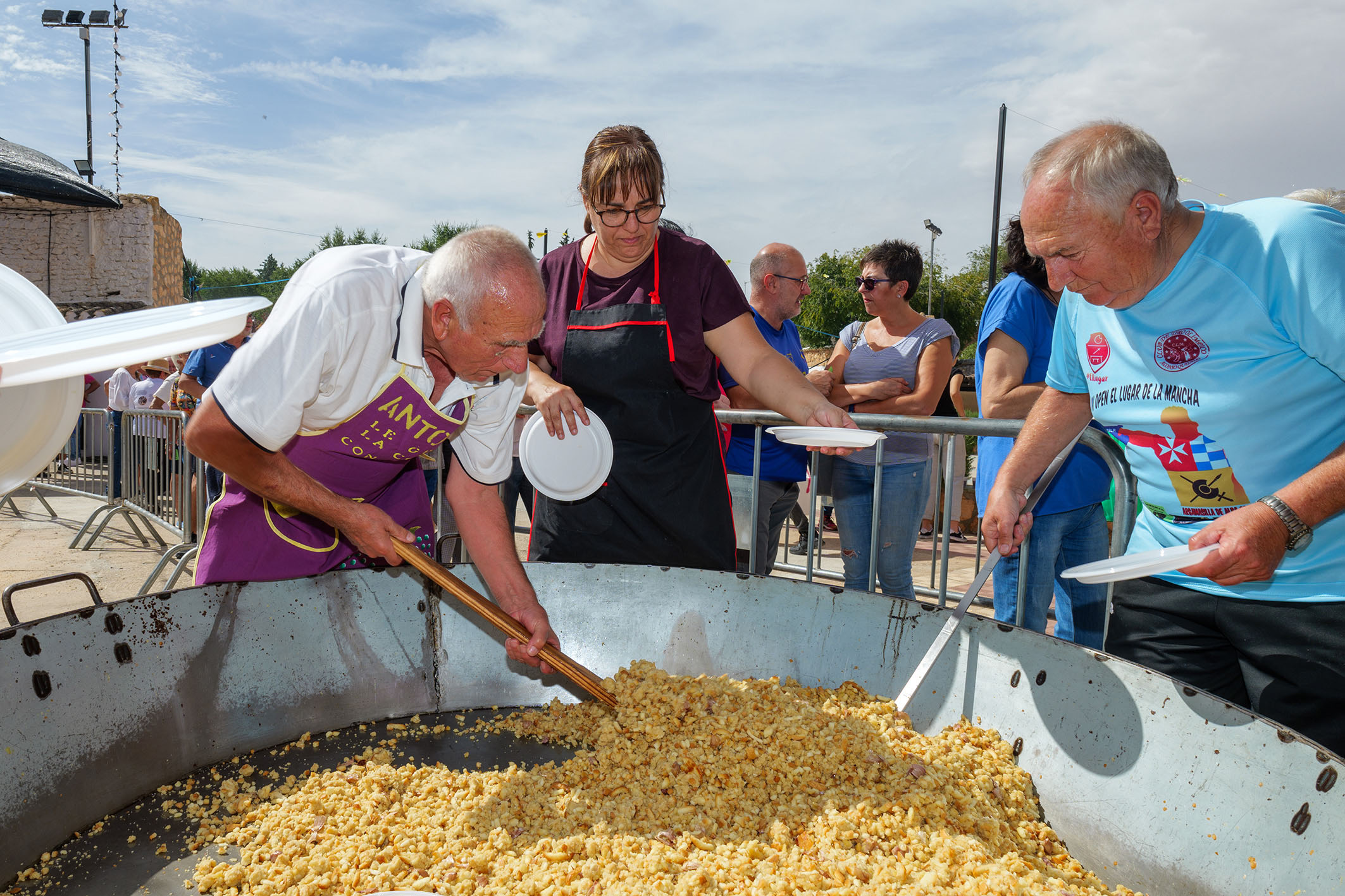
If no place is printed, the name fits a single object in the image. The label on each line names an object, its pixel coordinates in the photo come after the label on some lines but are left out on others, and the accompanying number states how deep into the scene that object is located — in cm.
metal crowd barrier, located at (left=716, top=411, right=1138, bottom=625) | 207
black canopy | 894
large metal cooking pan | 122
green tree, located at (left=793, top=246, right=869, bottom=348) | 3706
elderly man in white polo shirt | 149
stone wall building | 1503
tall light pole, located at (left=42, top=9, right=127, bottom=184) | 1538
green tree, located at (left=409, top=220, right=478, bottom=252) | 5491
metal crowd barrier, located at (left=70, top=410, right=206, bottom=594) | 480
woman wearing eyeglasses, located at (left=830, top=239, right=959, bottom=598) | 337
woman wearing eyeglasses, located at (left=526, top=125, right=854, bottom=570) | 208
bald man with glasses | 350
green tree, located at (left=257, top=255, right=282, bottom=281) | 6988
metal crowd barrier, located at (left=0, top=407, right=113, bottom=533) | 676
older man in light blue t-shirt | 129
